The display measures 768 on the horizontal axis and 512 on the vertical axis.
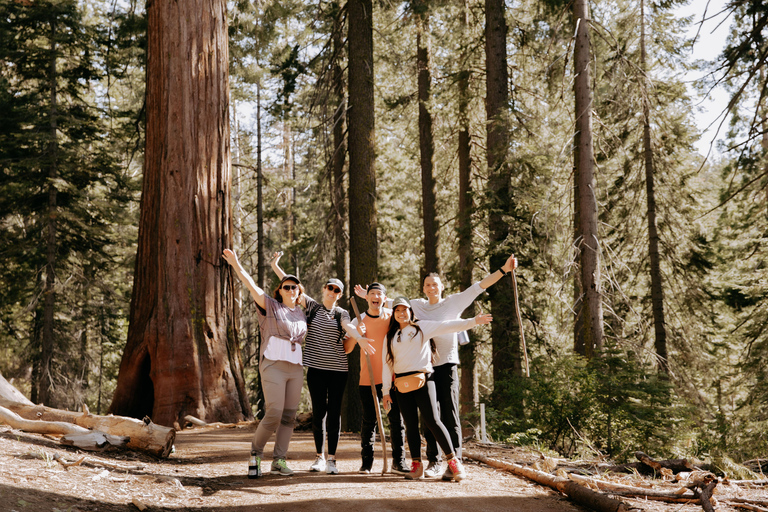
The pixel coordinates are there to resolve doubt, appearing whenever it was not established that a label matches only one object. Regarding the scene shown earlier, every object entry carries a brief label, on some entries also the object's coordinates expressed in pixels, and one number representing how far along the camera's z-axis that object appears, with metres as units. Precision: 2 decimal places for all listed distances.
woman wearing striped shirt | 6.38
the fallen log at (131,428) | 6.50
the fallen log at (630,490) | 5.28
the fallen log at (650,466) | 6.20
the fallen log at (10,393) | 6.95
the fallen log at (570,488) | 5.07
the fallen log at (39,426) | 6.30
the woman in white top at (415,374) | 6.12
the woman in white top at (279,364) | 5.94
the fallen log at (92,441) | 6.02
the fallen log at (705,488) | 4.68
